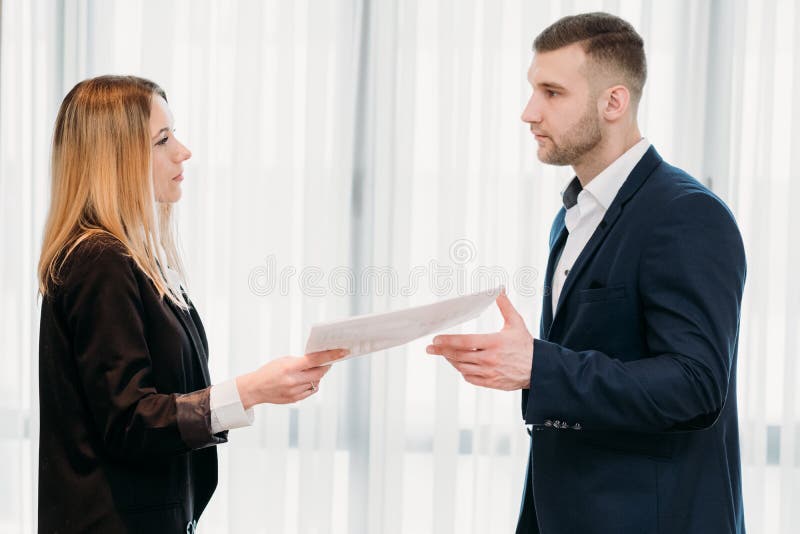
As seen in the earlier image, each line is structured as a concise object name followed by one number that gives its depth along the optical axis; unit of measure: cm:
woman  338
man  330
